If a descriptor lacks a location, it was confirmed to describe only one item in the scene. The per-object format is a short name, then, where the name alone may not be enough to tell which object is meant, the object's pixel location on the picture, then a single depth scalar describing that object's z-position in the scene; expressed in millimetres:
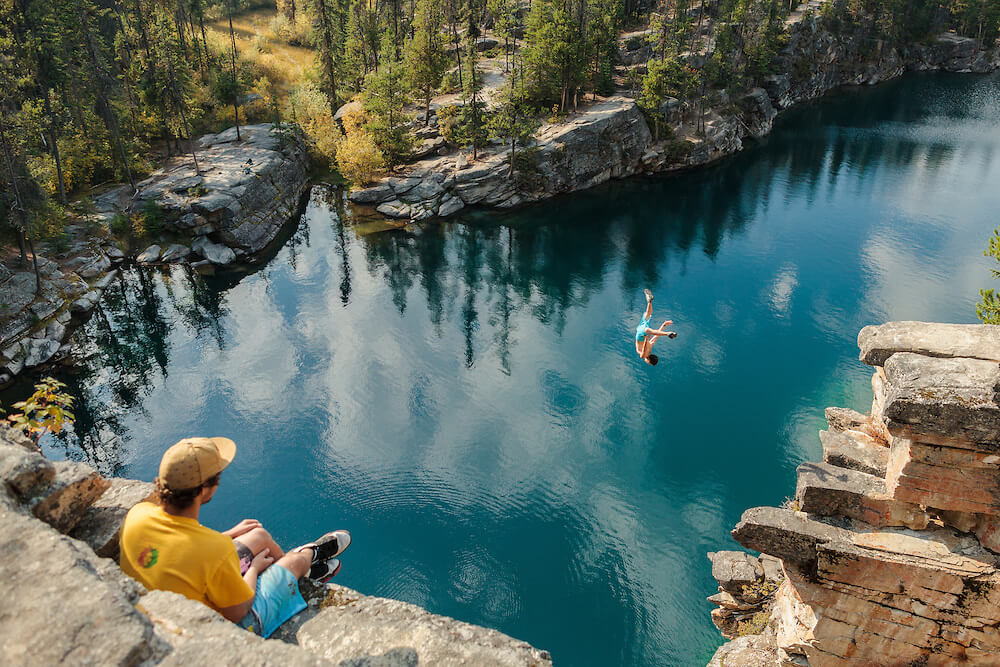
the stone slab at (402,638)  5605
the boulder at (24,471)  5500
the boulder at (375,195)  54062
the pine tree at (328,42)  63125
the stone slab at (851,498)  10008
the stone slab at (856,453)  10766
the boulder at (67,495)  5797
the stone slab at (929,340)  9242
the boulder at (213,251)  43969
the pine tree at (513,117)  52812
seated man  5641
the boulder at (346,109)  62156
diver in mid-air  21922
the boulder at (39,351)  31859
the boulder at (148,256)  43281
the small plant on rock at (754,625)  17344
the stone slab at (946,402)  8570
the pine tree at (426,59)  58562
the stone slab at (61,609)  3621
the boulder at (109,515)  6211
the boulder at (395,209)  52109
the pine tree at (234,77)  60728
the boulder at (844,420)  12797
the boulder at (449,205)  52438
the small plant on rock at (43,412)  8258
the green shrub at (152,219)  44438
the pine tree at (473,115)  54844
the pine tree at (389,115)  54719
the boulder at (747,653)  14662
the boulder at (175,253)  43625
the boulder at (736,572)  18891
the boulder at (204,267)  43281
